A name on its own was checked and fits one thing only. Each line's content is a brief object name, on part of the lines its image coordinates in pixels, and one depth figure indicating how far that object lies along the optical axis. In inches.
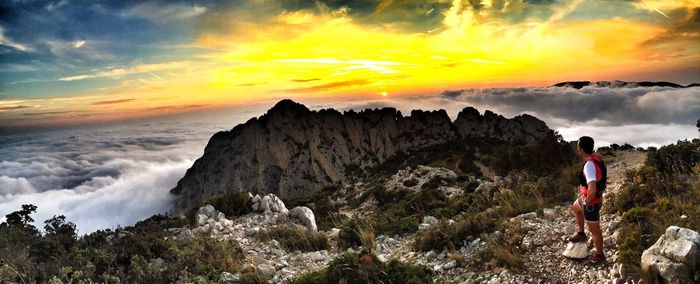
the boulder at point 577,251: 292.2
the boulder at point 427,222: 545.3
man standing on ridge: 279.1
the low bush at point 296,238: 508.9
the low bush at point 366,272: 312.7
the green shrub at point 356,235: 489.1
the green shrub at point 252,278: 362.9
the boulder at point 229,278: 364.2
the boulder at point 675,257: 217.6
